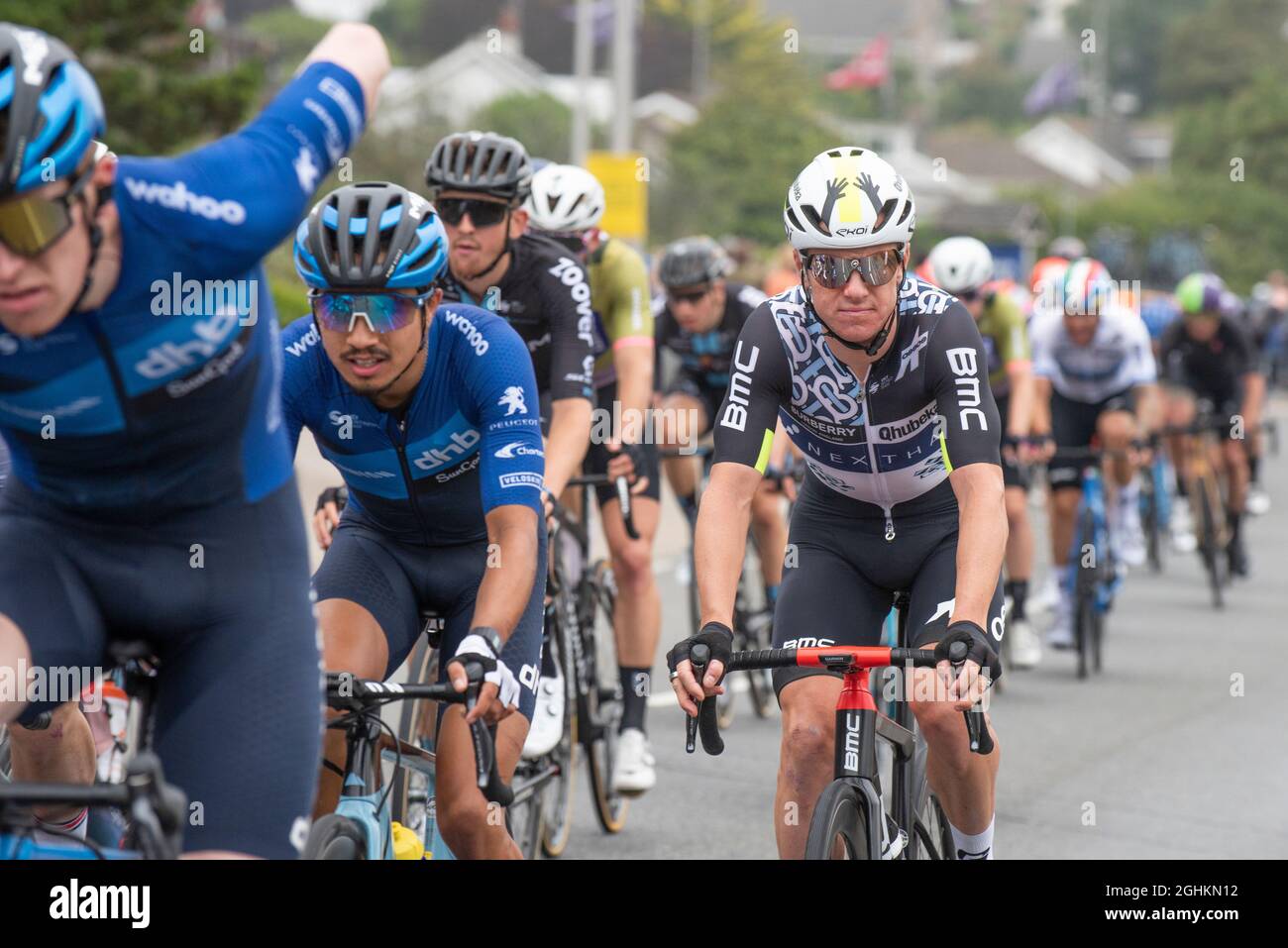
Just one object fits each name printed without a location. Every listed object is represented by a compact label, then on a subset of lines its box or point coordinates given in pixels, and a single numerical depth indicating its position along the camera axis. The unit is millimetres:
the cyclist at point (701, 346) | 9461
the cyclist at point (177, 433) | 3104
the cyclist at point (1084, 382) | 11648
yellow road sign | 20250
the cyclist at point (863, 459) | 4828
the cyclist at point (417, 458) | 4449
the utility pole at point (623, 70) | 22344
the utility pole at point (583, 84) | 26984
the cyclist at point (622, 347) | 7945
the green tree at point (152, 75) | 20375
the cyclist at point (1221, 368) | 14953
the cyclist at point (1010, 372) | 10539
